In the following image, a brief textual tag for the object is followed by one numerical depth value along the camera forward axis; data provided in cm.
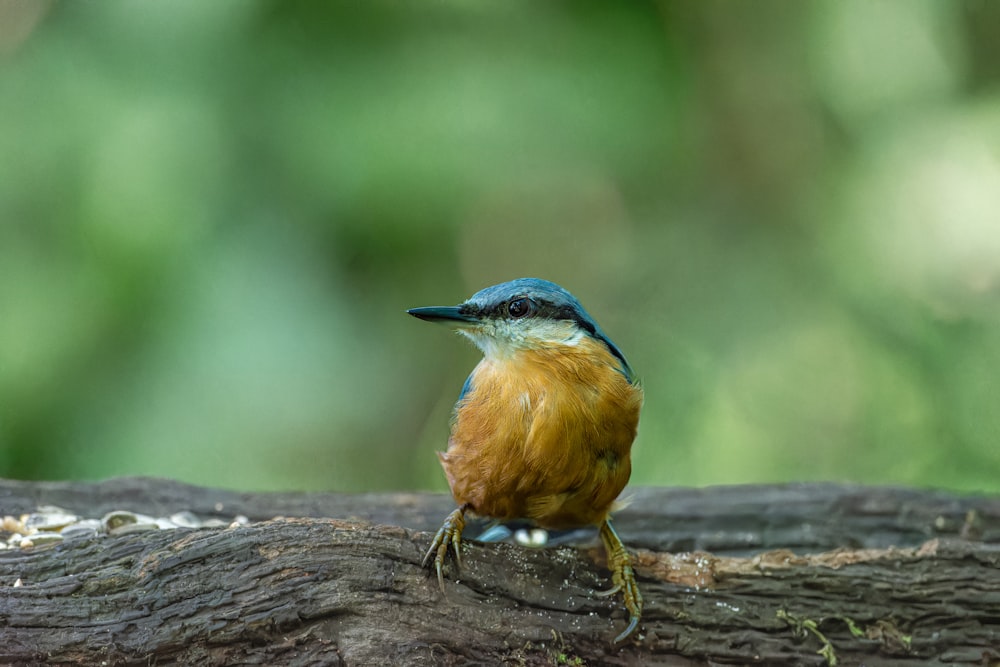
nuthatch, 539
